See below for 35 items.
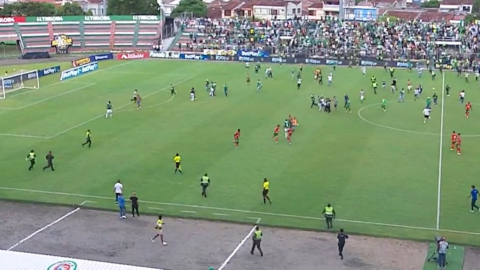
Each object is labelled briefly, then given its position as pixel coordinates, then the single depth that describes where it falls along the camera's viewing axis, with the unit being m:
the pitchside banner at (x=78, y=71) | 71.25
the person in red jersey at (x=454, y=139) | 42.66
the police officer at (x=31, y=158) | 38.80
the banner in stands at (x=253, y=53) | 86.82
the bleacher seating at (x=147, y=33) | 100.88
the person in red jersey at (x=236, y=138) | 43.25
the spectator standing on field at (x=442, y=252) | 26.23
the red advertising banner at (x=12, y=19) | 99.88
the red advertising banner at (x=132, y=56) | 88.06
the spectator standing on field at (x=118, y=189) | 32.53
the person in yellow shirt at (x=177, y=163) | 37.62
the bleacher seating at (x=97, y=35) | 100.57
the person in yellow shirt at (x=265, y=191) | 33.03
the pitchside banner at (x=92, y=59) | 78.31
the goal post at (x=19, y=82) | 63.59
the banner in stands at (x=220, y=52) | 88.24
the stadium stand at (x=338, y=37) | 88.23
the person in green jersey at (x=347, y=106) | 54.66
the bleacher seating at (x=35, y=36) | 98.44
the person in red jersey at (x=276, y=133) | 44.67
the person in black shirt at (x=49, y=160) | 38.44
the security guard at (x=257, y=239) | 27.48
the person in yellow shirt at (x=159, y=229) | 28.67
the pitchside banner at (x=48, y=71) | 72.50
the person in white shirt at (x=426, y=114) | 50.75
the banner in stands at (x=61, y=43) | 95.69
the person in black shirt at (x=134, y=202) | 31.42
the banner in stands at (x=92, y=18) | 102.25
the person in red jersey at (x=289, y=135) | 44.69
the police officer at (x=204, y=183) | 34.13
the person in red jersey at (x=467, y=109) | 52.91
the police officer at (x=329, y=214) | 30.19
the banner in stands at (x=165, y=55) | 89.06
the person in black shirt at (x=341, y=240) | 27.14
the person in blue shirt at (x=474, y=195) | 32.06
